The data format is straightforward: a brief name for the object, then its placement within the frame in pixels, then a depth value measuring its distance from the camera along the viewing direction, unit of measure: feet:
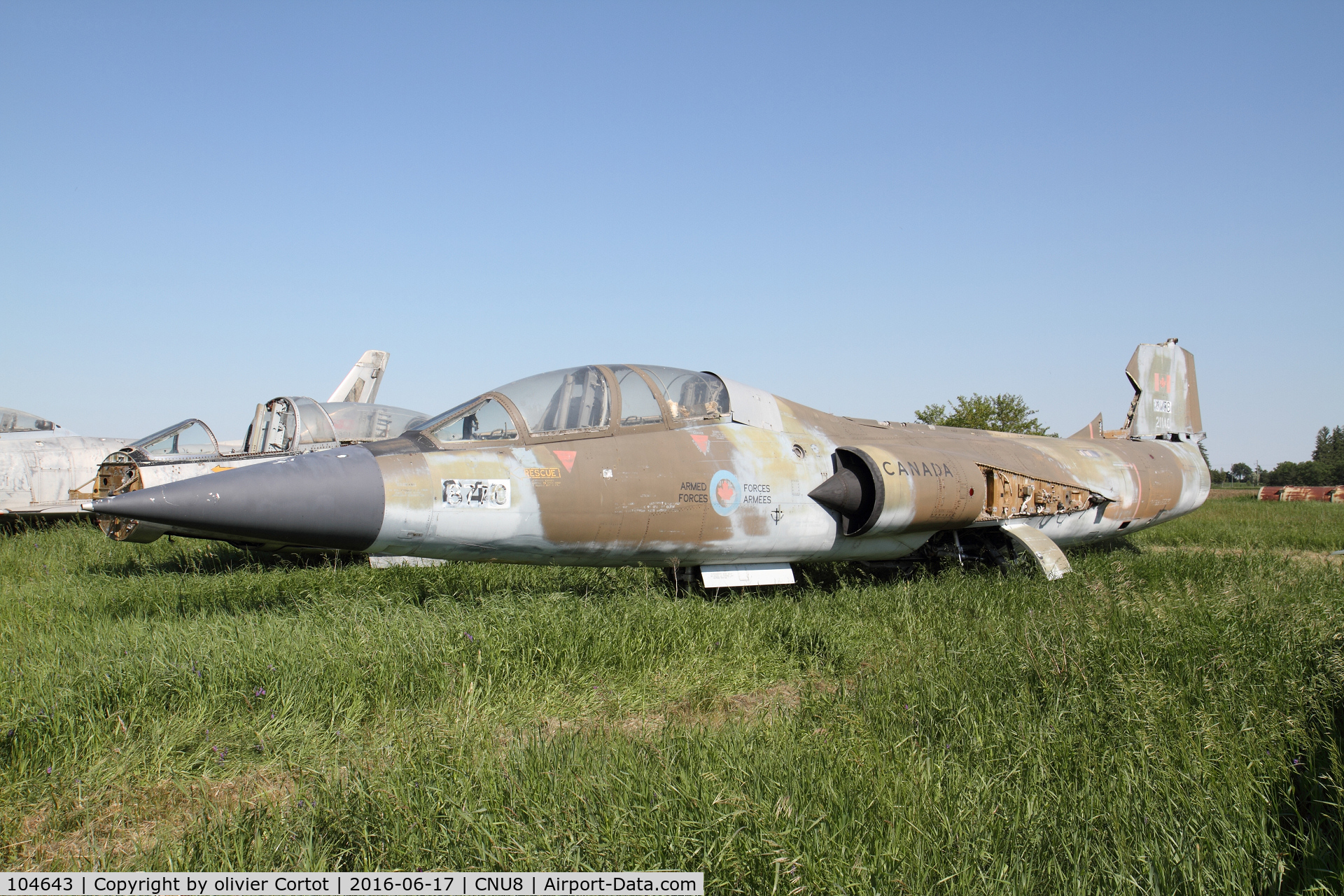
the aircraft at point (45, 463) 48.34
